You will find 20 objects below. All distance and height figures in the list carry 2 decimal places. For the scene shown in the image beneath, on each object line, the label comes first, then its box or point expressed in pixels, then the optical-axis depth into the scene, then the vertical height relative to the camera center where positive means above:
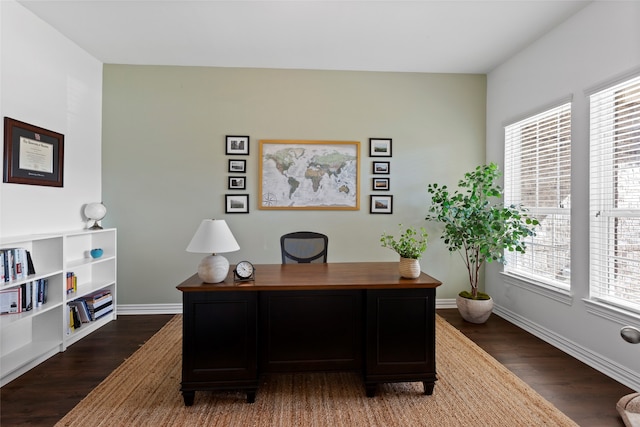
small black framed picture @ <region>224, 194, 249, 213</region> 3.69 +0.12
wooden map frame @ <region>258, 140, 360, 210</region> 3.69 +0.35
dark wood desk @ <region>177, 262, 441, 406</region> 1.95 -0.75
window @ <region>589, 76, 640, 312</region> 2.24 +0.17
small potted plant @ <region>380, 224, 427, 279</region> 2.11 -0.27
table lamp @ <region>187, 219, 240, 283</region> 1.90 -0.20
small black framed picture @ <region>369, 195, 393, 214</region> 3.79 +0.13
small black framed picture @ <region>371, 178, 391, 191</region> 3.79 +0.37
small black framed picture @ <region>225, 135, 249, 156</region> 3.68 +0.80
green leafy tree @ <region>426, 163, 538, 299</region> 3.13 -0.08
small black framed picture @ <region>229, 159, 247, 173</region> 3.67 +0.55
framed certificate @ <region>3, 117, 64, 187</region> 2.48 +0.48
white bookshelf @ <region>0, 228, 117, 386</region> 2.32 -0.79
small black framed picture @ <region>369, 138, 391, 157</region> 3.78 +0.81
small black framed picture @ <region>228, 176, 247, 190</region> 3.68 +0.35
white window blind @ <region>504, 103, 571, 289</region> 2.82 +0.29
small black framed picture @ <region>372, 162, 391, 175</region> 3.79 +0.56
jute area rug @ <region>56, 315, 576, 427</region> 1.84 -1.20
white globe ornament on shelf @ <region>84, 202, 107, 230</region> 3.25 -0.01
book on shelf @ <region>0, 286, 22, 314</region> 2.35 -0.68
